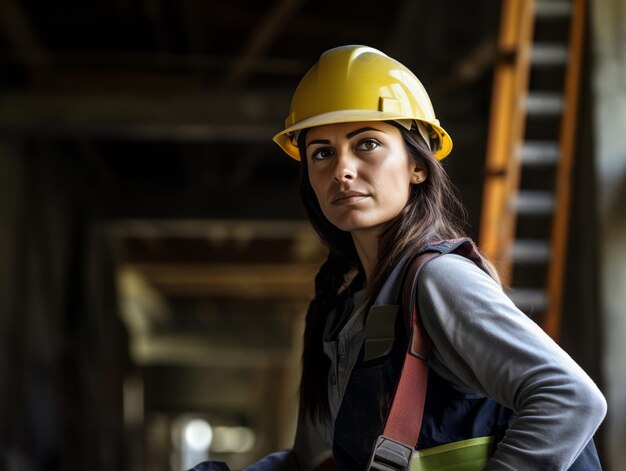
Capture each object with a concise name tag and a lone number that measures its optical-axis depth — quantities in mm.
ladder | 6516
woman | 1787
